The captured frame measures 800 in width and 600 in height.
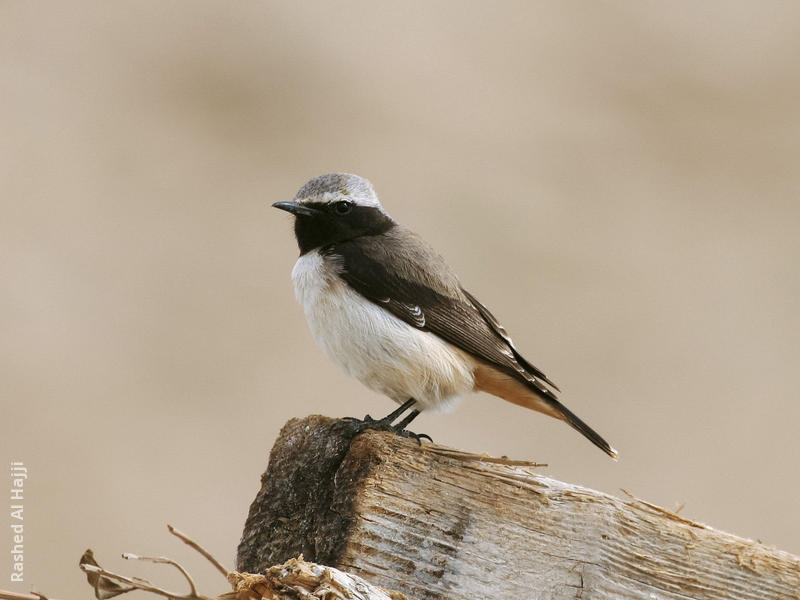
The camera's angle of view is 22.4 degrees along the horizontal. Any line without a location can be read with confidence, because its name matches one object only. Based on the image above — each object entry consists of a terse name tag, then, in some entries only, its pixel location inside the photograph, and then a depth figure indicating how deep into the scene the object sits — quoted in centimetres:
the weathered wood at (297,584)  436
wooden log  533
